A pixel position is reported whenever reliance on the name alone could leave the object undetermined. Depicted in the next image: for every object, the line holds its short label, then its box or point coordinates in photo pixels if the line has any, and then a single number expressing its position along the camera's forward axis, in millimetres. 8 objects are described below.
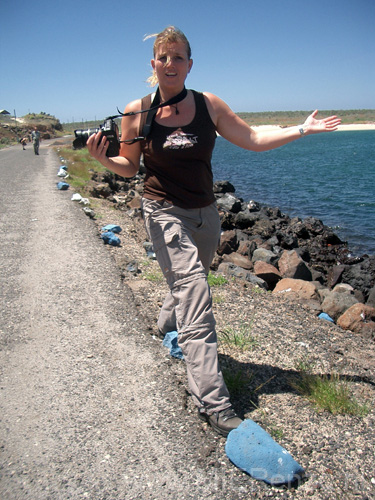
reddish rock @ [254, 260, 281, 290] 7863
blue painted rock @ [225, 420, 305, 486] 2273
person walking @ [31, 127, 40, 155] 30297
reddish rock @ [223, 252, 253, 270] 8667
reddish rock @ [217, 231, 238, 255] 9844
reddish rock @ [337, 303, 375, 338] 5488
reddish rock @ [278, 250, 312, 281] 8531
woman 2686
